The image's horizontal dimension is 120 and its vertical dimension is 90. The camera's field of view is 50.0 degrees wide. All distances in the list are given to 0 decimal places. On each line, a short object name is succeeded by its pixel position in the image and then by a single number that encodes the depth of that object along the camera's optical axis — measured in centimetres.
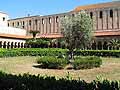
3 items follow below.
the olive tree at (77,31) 1344
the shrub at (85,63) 1032
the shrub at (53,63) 1064
